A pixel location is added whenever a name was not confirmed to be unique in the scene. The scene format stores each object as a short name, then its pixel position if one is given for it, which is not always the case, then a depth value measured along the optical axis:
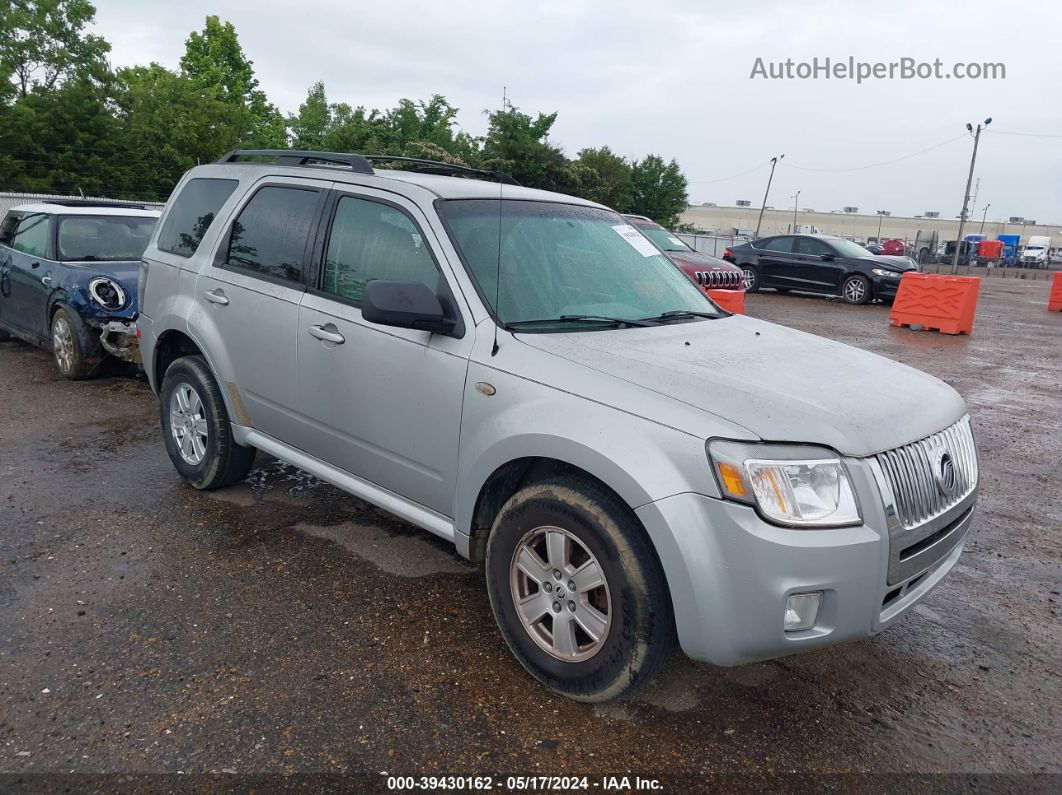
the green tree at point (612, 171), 56.22
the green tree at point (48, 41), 43.72
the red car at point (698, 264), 14.74
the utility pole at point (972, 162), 39.07
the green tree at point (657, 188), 66.75
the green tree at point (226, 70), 51.09
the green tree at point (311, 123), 51.44
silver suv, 2.55
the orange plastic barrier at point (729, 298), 10.37
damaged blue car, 7.51
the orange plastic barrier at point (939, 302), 13.97
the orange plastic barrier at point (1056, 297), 20.37
